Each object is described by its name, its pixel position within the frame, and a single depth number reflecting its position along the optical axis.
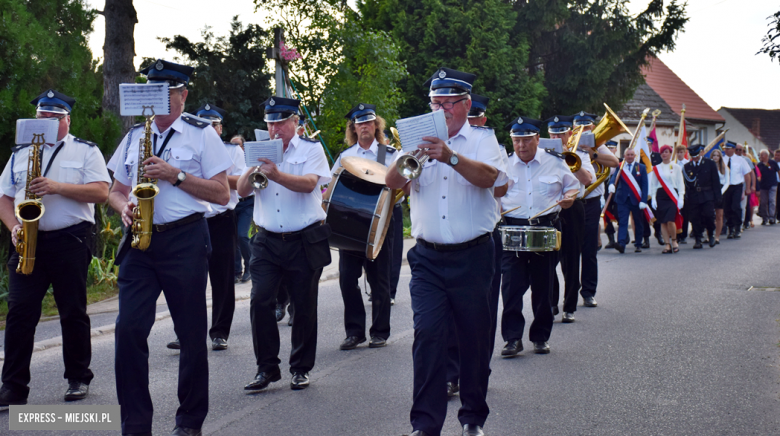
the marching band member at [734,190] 19.59
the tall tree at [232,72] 27.98
